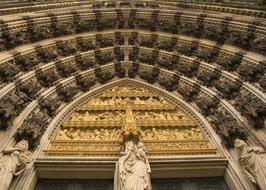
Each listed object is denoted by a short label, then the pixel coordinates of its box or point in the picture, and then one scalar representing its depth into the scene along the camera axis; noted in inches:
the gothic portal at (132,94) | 209.2
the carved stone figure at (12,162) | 167.2
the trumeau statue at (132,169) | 164.1
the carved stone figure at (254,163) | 169.0
